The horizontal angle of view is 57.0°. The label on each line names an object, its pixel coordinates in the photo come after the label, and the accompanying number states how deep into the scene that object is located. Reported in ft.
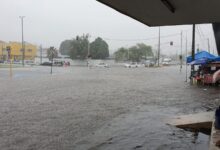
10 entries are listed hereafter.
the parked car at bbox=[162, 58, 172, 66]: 232.71
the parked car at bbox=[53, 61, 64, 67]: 174.27
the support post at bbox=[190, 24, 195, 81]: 63.22
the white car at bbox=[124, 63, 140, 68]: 182.26
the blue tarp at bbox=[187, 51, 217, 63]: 55.72
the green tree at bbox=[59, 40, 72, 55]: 307.42
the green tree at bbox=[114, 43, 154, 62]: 240.54
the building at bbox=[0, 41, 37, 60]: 221.37
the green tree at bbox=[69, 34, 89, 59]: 199.56
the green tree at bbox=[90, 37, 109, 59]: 213.83
